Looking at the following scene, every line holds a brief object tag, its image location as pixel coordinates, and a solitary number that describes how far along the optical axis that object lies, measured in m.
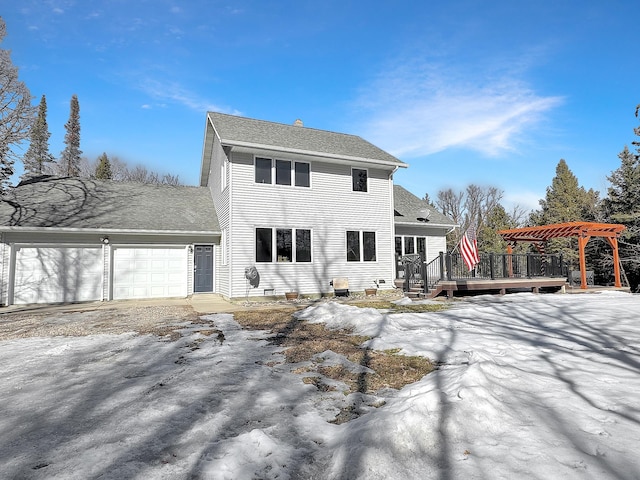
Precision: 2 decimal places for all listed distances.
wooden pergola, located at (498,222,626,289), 14.71
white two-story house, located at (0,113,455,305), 12.95
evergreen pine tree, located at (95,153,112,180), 37.24
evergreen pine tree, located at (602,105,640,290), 20.38
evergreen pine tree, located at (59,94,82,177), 43.03
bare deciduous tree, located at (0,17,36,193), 14.60
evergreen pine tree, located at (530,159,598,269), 25.42
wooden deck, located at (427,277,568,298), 12.62
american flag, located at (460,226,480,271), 11.66
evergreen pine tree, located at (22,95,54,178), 39.49
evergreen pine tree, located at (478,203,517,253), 28.54
